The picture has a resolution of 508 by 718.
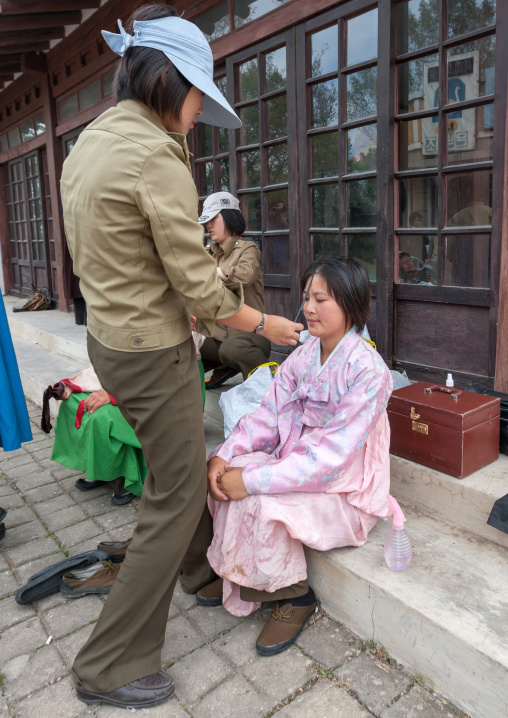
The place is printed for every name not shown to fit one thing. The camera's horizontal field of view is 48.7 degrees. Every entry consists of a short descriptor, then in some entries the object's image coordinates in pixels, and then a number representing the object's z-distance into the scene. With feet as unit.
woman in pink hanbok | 6.97
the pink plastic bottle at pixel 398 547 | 6.97
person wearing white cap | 12.19
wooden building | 9.99
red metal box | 8.20
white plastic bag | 10.53
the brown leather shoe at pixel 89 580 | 8.15
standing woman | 5.35
